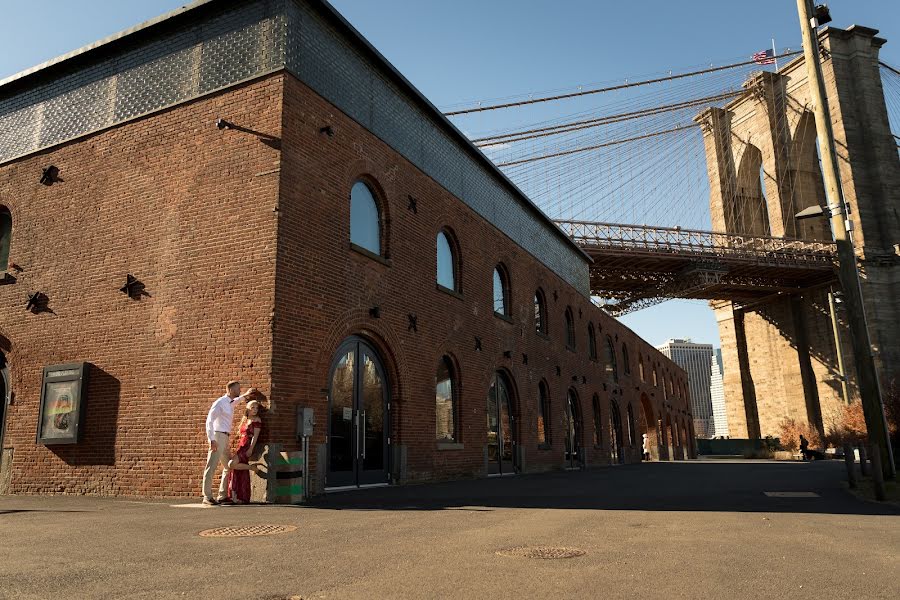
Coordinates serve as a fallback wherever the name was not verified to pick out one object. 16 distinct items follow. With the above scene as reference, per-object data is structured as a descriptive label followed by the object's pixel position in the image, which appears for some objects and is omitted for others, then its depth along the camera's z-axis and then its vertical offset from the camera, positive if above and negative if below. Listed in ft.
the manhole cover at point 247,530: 18.43 -2.27
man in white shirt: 27.55 +0.62
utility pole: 38.58 +11.05
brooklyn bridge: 126.93 +40.08
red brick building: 31.60 +10.72
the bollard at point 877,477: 28.96 -1.83
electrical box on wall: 30.45 +1.37
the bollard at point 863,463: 45.78 -1.94
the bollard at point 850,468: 36.29 -1.76
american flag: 150.63 +89.07
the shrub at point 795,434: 134.00 +0.80
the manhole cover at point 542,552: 15.25 -2.56
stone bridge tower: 125.29 +51.23
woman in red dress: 28.17 -0.25
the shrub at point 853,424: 106.22 +2.00
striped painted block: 28.35 -1.21
